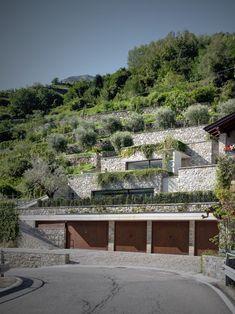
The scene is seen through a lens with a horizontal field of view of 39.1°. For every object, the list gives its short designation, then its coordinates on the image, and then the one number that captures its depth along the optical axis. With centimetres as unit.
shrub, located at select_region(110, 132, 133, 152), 3594
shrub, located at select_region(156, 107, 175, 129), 4008
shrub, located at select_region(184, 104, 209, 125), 3857
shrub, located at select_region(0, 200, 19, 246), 2665
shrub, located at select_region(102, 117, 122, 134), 4284
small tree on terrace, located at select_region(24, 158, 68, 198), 3038
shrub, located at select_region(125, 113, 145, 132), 4199
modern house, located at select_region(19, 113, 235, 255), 2202
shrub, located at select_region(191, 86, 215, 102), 4767
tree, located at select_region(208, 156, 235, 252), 1389
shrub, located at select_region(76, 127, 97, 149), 3990
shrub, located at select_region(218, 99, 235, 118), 3879
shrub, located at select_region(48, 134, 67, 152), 4067
